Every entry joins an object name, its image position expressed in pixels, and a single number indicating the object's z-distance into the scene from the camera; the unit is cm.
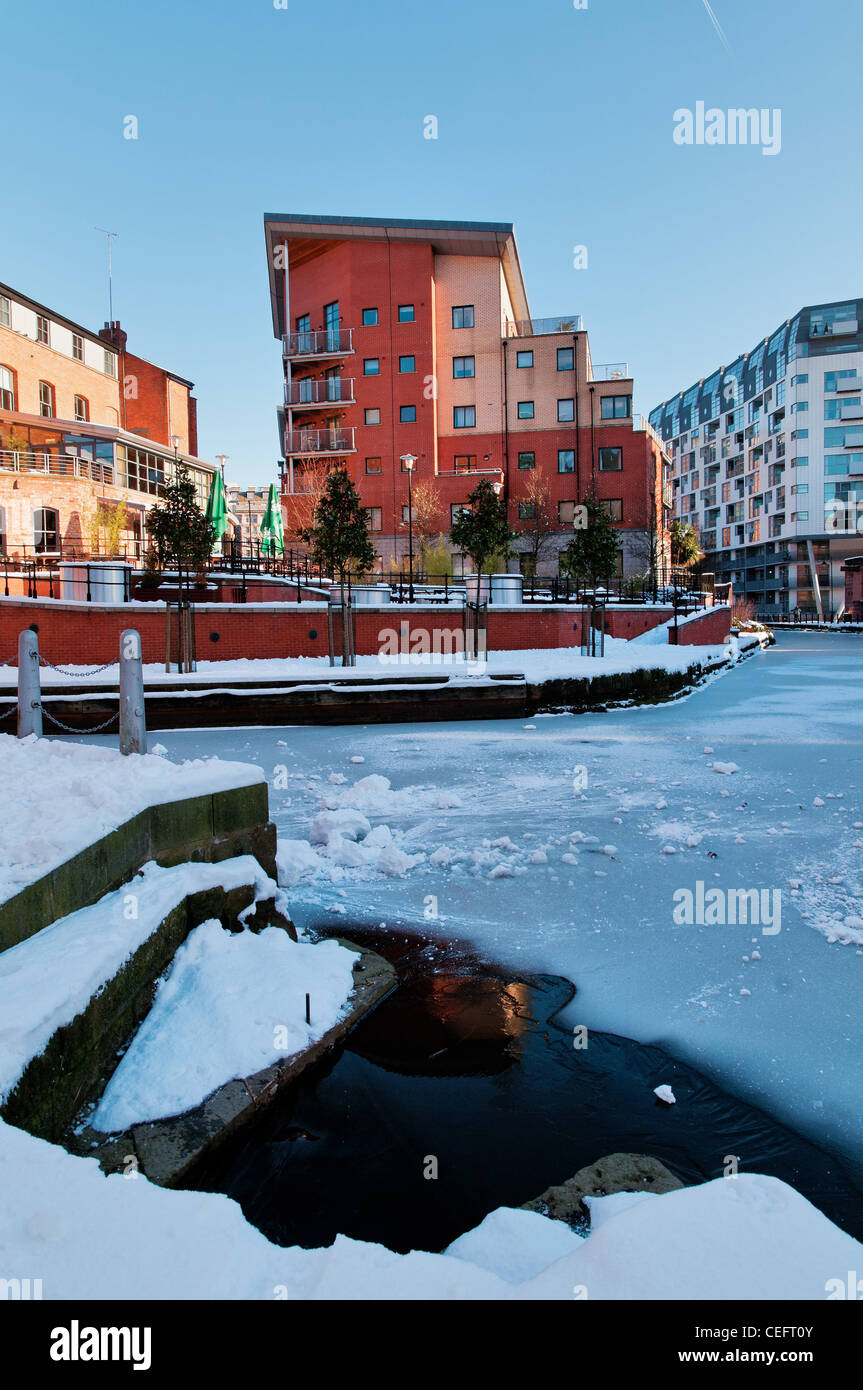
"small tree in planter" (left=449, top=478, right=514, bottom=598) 2077
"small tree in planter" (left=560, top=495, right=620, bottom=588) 2183
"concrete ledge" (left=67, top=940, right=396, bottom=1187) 251
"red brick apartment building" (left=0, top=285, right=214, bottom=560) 2923
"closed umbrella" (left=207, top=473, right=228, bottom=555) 2684
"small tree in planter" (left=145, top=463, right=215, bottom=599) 1830
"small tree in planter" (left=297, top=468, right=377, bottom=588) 1964
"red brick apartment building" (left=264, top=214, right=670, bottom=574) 3797
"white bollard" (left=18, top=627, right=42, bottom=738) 850
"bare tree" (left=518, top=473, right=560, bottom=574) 3856
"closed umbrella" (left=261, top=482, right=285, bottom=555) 2997
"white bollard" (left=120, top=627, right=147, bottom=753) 622
